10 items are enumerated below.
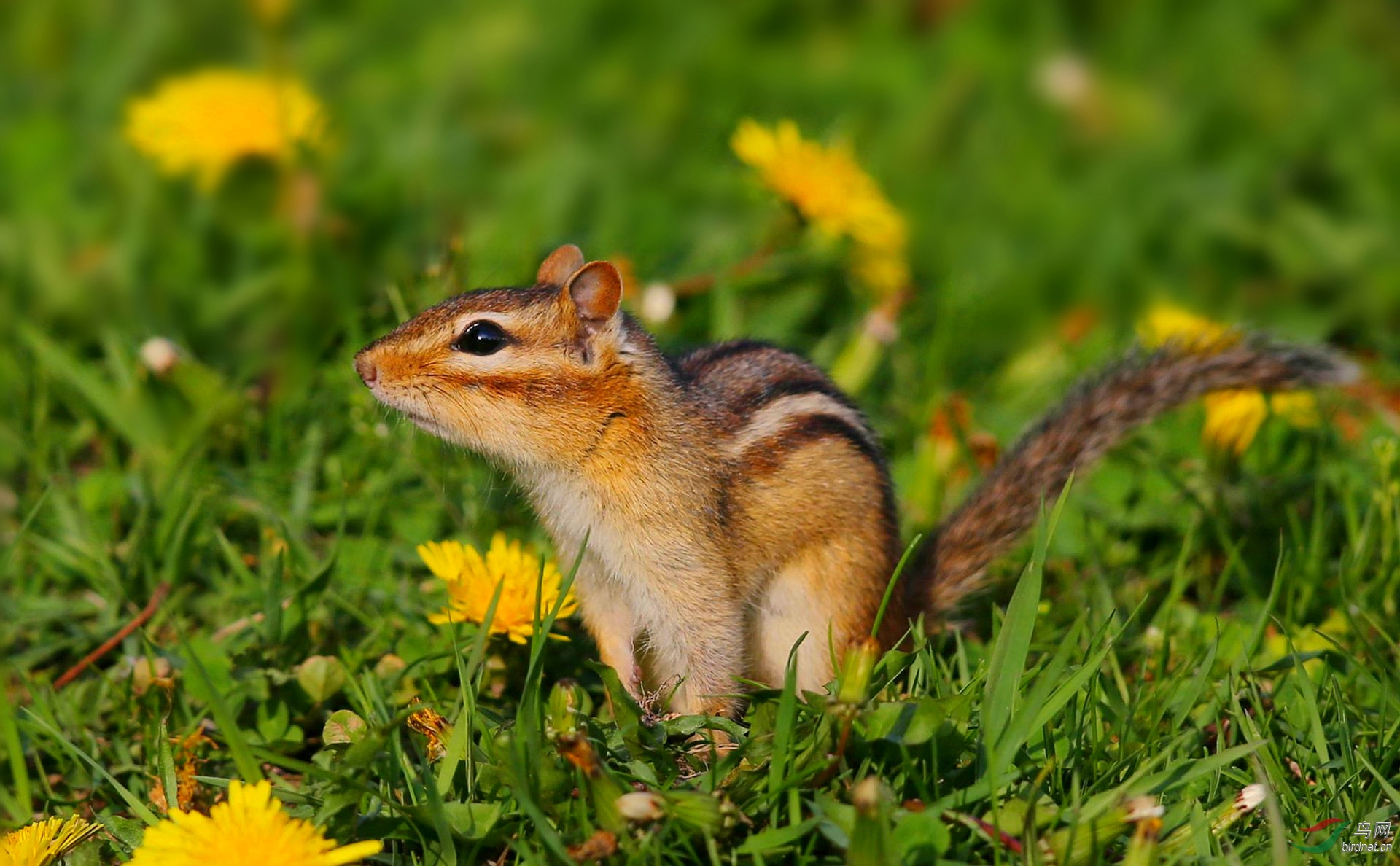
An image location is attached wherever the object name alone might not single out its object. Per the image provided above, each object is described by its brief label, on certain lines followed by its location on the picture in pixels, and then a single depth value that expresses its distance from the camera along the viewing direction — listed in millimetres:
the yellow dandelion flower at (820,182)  9312
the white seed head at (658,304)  9297
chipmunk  6352
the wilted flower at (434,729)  5609
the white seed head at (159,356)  8219
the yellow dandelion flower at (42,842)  5062
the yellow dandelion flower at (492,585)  6207
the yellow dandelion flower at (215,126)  9477
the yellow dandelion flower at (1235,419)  8461
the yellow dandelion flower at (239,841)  4684
